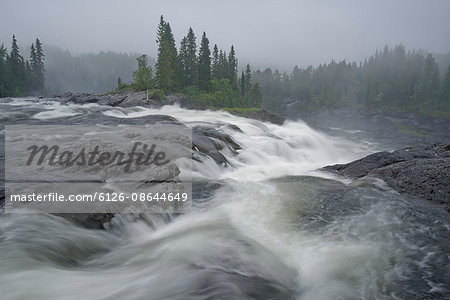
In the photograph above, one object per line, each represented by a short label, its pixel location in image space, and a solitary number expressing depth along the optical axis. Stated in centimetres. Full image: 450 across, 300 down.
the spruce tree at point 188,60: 6519
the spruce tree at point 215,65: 7339
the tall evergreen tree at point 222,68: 7350
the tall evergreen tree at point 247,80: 8382
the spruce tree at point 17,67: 7456
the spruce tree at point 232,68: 7506
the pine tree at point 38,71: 8619
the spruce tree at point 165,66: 5772
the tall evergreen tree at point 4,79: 6581
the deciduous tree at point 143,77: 5325
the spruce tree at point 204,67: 6406
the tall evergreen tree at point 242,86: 7788
